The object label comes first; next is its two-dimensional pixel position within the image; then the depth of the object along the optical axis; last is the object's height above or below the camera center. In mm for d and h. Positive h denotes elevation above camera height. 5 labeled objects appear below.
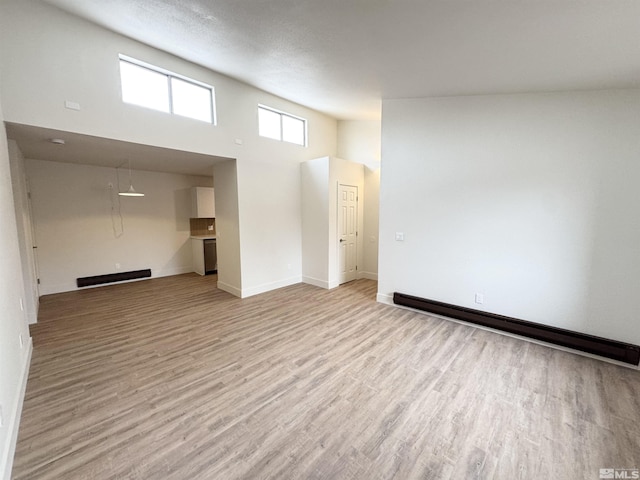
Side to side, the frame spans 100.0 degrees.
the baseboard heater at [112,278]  5591 -1480
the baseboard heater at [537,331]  2848 -1497
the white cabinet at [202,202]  6809 +199
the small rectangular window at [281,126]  5223 +1723
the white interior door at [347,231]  5714 -488
